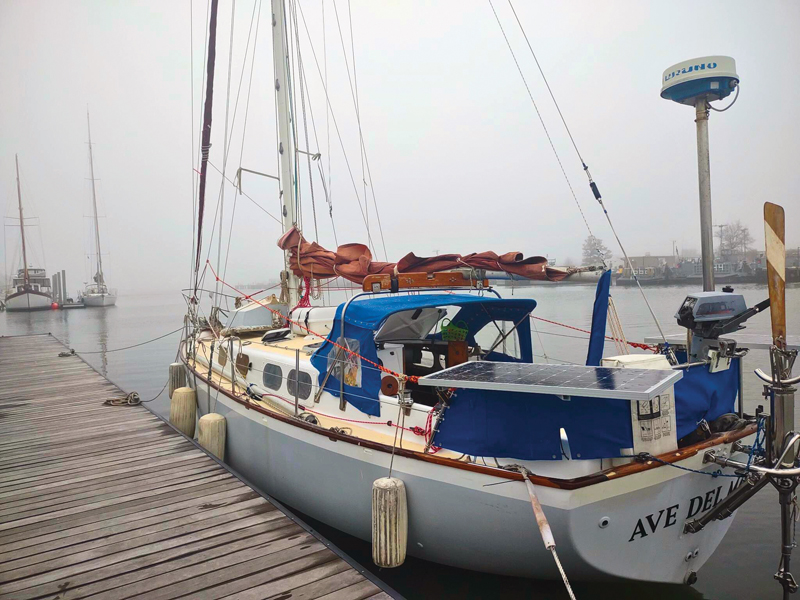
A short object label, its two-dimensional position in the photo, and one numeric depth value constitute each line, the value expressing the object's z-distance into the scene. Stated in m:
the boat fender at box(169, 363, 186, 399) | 11.23
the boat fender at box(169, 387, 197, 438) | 9.72
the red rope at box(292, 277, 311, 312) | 9.53
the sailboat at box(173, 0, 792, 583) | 4.07
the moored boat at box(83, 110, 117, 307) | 74.56
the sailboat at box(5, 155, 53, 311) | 67.00
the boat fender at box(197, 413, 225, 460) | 7.90
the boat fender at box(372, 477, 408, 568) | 4.68
